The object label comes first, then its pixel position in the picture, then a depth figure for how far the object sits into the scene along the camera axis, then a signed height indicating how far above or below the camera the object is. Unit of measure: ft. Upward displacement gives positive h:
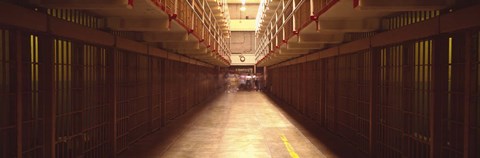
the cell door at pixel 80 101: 22.79 -1.65
